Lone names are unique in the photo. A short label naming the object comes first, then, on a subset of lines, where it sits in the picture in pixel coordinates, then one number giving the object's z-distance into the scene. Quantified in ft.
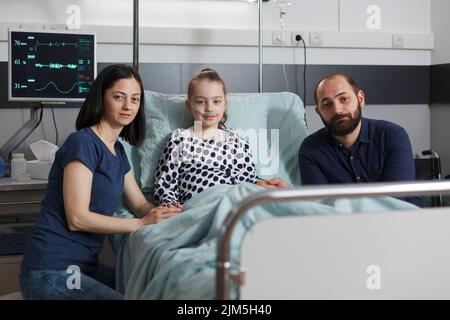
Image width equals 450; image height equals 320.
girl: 9.02
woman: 7.28
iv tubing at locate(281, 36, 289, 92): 12.90
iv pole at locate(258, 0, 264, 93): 11.68
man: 9.04
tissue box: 10.04
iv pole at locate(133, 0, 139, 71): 10.91
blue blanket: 5.51
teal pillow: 9.59
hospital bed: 4.78
